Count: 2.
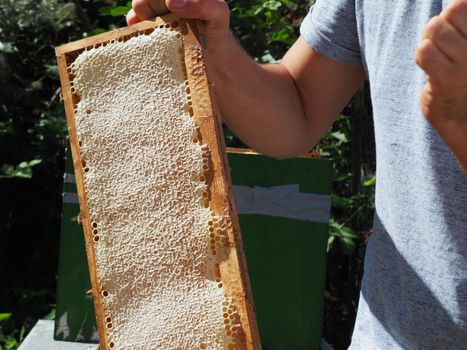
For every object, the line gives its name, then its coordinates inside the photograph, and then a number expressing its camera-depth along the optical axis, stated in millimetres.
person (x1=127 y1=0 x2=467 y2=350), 985
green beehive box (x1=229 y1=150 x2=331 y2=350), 2111
